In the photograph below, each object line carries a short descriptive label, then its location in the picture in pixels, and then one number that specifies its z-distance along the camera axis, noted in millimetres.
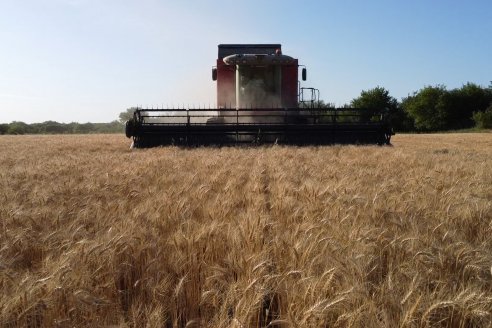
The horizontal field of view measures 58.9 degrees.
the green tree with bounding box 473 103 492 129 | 44031
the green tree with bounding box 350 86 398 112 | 55531
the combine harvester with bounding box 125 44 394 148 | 11836
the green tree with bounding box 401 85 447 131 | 50594
